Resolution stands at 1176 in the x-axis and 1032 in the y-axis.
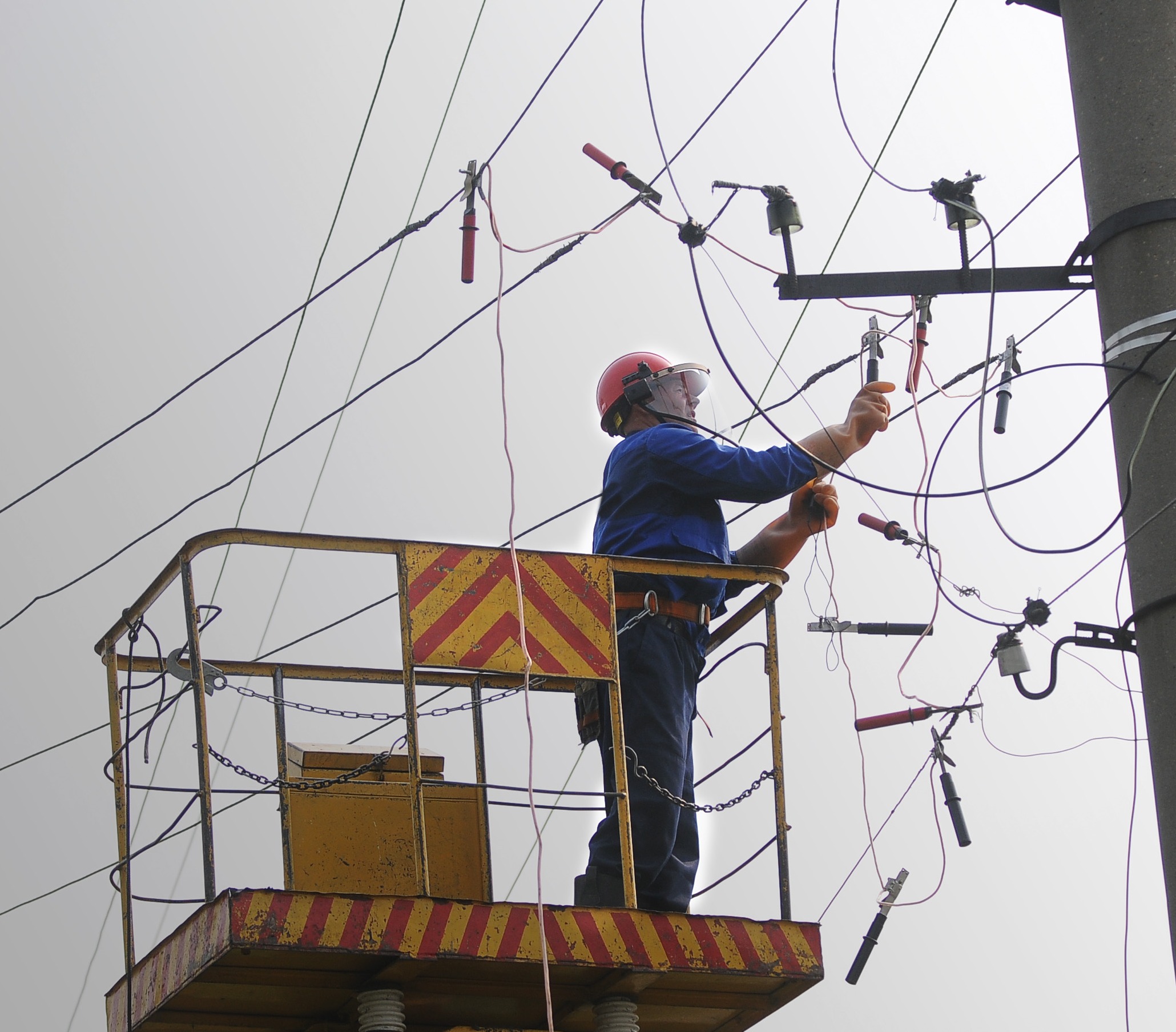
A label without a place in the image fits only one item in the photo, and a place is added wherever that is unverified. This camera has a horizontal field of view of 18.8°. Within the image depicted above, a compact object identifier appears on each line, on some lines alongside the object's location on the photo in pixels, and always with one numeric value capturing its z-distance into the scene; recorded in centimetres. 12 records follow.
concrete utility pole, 976
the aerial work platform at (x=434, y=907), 1214
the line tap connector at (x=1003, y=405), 1289
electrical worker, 1345
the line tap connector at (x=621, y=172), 1396
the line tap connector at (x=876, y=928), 1487
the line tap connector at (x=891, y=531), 1652
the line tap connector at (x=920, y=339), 1398
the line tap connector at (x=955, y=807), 1499
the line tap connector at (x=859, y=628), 1707
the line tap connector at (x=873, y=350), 1496
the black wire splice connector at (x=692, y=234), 1356
